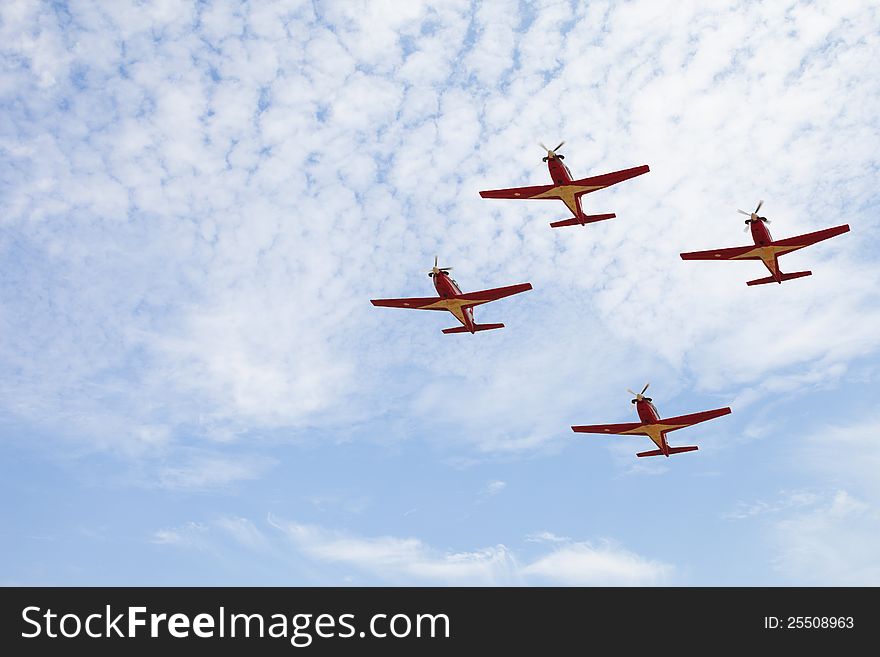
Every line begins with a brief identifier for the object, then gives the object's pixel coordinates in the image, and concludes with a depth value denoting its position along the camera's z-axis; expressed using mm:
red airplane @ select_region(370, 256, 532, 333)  80062
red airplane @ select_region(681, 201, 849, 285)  76438
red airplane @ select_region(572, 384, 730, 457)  81688
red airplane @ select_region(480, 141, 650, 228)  78000
